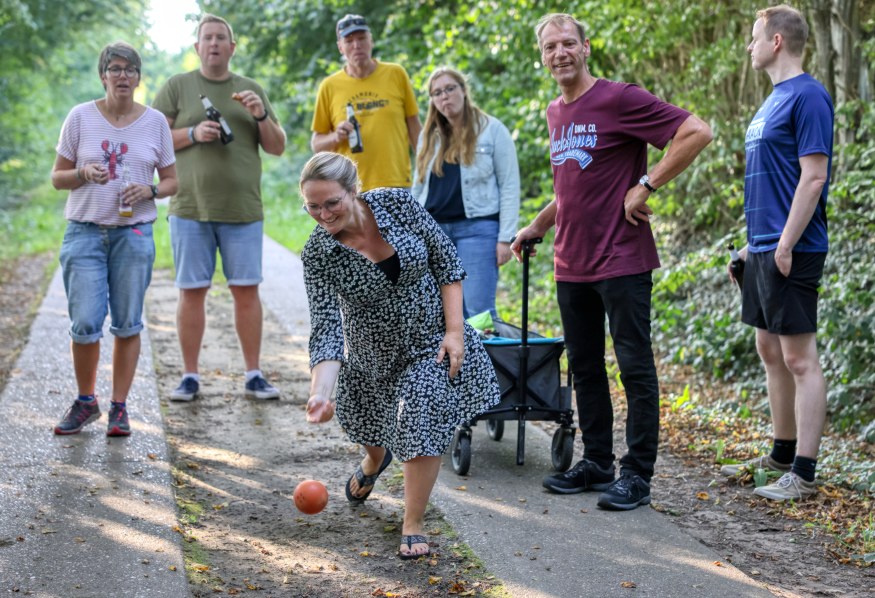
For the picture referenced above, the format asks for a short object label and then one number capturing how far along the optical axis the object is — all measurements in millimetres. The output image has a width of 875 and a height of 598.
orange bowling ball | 4066
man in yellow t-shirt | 6418
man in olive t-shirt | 6352
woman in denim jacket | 5891
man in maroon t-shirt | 4516
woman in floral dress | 3947
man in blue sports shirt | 4543
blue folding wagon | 5148
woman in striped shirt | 5461
